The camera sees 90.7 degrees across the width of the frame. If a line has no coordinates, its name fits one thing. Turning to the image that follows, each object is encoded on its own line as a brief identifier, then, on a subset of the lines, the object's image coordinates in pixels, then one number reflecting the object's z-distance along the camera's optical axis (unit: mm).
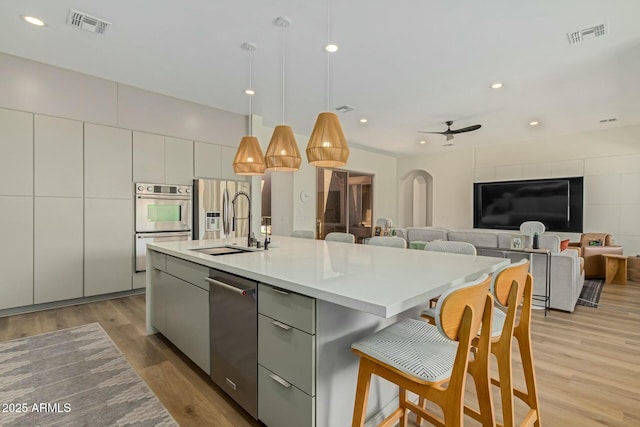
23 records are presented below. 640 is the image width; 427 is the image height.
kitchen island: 1351
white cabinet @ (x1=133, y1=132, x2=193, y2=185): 4305
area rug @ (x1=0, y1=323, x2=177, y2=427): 1795
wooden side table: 5098
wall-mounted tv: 6550
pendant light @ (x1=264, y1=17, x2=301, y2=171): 2697
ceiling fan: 5034
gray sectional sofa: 3656
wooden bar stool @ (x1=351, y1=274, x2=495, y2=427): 1060
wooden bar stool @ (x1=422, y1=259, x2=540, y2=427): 1340
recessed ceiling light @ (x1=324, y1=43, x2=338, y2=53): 3107
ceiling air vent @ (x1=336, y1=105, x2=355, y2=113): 4962
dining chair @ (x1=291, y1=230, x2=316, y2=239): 4094
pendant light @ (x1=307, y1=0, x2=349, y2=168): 2309
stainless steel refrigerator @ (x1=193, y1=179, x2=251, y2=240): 4789
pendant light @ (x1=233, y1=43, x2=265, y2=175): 2979
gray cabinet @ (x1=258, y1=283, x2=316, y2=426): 1379
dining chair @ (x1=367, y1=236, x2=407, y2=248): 3070
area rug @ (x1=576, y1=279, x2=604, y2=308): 4088
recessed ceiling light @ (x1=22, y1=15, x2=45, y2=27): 2744
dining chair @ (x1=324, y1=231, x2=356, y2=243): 3547
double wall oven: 4305
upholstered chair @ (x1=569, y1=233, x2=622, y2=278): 5511
